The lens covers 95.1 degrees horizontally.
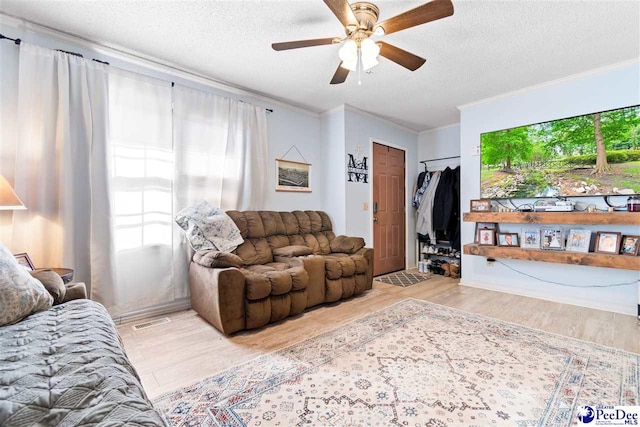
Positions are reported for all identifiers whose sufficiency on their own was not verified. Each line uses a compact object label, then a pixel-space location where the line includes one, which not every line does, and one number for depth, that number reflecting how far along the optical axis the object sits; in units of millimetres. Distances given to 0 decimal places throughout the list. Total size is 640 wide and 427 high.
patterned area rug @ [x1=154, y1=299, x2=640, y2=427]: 1455
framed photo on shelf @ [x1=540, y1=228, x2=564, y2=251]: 3121
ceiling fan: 1663
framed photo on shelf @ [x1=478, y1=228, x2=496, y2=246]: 3572
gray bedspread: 659
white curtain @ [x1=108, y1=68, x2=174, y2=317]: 2611
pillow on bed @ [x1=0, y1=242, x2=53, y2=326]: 1205
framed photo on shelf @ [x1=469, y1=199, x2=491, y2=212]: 3586
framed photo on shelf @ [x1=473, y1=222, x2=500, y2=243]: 3664
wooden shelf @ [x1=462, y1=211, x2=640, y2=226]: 2678
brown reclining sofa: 2379
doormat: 4059
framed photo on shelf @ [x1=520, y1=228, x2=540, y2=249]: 3295
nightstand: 1998
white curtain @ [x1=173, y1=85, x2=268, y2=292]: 2979
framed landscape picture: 3839
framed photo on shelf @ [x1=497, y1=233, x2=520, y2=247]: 3430
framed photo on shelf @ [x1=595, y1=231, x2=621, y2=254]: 2803
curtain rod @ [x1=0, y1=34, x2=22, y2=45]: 2158
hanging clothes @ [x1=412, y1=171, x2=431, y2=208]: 4895
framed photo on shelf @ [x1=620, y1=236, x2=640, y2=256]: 2689
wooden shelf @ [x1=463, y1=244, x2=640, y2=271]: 2645
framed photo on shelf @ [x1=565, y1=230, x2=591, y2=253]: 2979
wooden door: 4500
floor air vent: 2562
